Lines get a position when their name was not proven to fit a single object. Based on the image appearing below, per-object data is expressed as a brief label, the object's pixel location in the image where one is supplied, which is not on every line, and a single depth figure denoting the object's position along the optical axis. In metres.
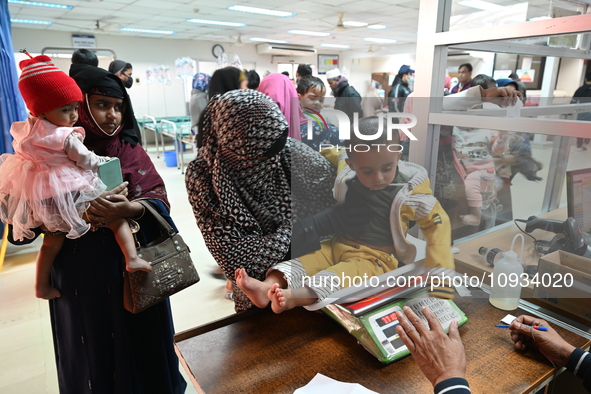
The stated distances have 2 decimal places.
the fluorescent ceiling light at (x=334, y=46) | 13.96
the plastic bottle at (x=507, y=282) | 1.11
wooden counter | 0.86
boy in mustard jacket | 0.67
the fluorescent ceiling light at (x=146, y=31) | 9.68
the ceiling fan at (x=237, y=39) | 11.21
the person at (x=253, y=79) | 3.53
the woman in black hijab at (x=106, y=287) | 1.27
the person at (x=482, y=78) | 2.24
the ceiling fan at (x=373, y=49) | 14.55
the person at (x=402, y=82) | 4.82
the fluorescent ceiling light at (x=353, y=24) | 9.66
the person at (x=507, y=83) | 2.89
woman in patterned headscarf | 1.05
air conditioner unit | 13.08
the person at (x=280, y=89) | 2.68
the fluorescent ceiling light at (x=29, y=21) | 8.34
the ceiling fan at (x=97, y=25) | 8.68
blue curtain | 2.85
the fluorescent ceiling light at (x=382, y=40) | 12.57
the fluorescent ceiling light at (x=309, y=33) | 10.74
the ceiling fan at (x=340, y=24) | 8.33
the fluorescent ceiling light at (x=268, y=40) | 12.16
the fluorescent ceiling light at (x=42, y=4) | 6.59
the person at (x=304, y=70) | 3.98
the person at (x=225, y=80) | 2.42
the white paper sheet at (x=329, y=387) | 0.83
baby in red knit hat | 1.14
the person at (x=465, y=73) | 4.53
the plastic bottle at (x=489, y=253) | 1.35
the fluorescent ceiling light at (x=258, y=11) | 7.57
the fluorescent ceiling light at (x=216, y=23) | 8.78
